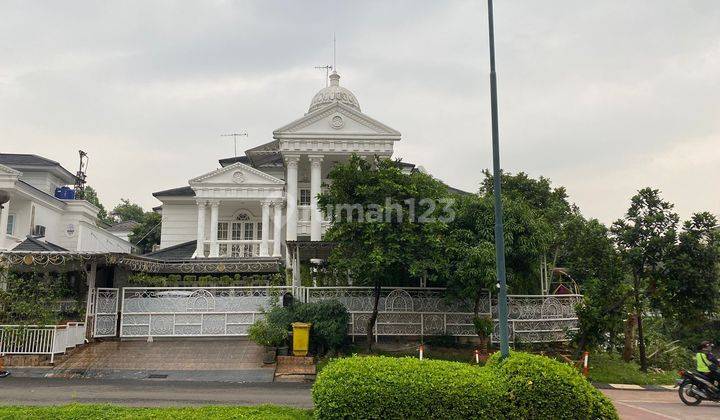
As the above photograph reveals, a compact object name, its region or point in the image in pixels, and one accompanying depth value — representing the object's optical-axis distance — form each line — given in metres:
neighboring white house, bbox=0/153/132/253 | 24.53
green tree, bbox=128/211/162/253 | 38.91
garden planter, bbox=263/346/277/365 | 14.07
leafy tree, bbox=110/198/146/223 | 57.92
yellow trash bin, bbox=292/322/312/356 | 14.18
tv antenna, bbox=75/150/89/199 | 32.16
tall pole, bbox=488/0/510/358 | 8.69
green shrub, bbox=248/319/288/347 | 14.34
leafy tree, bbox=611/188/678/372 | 14.70
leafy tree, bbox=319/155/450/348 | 14.23
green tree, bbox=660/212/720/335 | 14.31
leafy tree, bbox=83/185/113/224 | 55.23
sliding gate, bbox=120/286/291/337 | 15.92
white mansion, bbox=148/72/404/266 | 21.98
